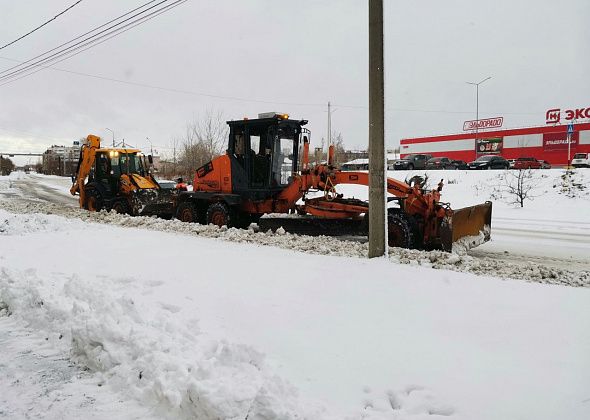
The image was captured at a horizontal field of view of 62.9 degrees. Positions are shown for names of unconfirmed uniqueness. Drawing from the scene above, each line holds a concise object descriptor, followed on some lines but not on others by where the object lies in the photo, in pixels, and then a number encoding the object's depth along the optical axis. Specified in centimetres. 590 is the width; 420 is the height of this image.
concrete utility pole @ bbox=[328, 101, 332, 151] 3635
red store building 4656
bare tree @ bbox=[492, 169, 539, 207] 2152
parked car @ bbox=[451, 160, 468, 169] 4094
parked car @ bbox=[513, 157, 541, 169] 3572
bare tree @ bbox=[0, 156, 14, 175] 11840
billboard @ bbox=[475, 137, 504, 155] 5488
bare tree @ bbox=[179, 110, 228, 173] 4047
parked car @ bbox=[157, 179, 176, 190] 1977
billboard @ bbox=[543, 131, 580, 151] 4644
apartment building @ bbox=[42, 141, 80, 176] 11488
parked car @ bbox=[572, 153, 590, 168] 3492
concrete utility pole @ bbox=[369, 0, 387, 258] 745
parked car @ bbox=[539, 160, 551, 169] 3706
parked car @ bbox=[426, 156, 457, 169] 4062
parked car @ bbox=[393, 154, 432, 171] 4122
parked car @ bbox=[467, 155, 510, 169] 3531
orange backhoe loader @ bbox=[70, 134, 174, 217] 1664
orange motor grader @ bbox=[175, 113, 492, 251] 916
